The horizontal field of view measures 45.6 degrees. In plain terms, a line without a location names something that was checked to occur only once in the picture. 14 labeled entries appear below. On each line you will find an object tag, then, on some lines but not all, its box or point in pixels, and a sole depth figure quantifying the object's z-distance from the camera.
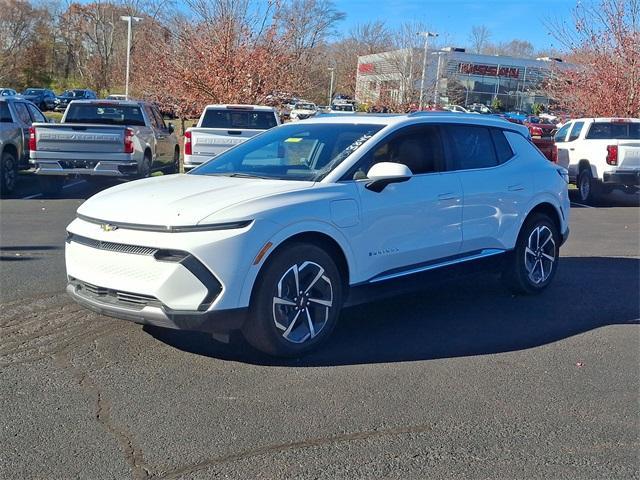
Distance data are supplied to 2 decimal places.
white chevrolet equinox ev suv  4.86
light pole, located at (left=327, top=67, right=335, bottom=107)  47.80
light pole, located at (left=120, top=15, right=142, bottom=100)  31.18
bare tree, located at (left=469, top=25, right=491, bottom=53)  71.15
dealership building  31.06
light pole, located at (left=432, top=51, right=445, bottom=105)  31.88
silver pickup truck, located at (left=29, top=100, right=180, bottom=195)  13.20
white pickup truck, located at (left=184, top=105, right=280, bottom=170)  13.74
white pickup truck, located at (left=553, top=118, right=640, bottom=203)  15.91
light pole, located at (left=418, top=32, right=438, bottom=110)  29.68
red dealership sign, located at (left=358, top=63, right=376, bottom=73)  36.89
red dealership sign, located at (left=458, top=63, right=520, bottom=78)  61.12
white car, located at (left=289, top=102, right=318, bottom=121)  37.46
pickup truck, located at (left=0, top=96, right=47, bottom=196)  14.19
